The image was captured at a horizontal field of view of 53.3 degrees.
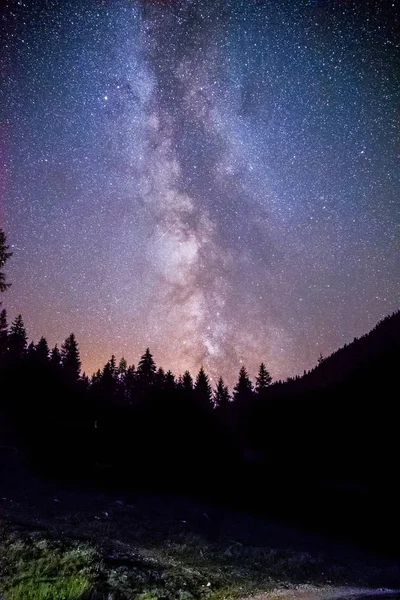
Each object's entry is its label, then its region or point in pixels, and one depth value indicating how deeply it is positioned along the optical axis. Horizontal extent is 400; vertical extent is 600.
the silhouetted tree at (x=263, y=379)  88.24
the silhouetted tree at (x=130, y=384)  75.31
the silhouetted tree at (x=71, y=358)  70.64
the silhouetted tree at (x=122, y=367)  100.39
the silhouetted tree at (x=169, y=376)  75.31
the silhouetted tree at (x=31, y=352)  50.77
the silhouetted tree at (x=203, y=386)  65.19
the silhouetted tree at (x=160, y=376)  68.25
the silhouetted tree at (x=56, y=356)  71.61
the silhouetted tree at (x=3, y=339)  57.96
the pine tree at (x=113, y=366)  90.11
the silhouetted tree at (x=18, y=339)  68.94
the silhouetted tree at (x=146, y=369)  70.69
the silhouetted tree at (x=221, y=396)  82.50
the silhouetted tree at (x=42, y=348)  65.59
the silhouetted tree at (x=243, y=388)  80.31
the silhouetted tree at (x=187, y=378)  65.93
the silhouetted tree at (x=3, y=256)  36.69
